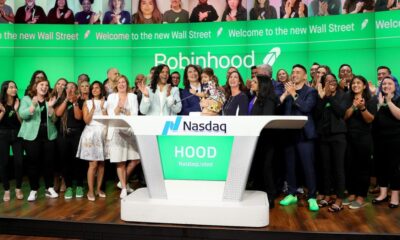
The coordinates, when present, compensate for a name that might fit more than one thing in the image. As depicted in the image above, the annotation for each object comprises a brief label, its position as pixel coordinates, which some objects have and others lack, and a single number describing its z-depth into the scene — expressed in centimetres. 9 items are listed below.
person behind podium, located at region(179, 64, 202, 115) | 445
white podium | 307
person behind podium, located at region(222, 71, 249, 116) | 381
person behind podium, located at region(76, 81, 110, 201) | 431
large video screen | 621
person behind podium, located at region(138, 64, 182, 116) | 437
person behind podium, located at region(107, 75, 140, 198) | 432
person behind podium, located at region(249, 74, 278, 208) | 369
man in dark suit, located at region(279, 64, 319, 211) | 375
